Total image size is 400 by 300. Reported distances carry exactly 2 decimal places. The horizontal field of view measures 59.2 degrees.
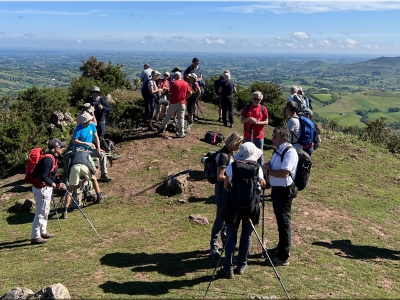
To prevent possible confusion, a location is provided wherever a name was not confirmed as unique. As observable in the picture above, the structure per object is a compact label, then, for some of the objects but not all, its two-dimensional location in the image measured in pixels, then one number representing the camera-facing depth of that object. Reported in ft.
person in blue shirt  30.60
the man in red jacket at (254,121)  30.78
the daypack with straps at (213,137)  47.11
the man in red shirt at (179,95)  41.91
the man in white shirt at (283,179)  18.69
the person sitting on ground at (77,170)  29.35
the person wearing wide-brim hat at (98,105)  37.63
